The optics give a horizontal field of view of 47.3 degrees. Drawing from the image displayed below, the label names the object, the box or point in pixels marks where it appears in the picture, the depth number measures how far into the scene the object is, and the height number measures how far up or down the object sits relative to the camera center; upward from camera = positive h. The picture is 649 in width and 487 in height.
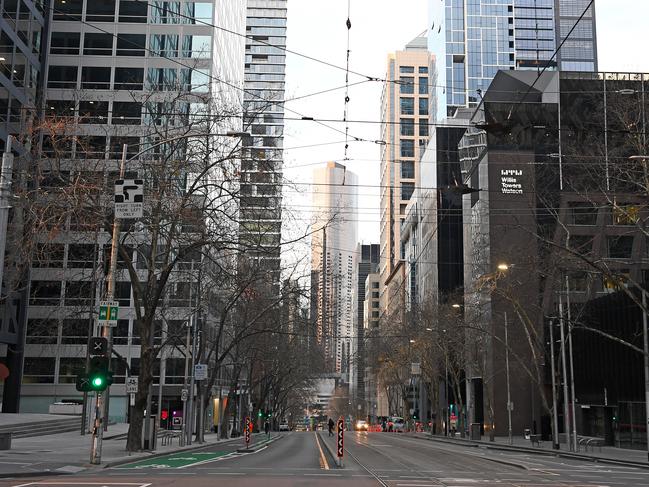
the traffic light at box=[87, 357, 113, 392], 21.27 +0.03
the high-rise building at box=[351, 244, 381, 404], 108.59 +0.39
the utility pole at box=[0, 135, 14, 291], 18.48 +4.46
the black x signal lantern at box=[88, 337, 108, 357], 21.77 +0.79
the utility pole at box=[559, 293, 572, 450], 42.86 -0.25
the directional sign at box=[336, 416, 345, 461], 23.76 -1.88
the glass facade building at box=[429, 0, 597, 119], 149.38 +69.82
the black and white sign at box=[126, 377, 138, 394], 34.72 -0.51
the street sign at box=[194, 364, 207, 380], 41.84 +0.22
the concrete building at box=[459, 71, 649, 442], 32.97 +7.74
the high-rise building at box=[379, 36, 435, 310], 162.25 +53.13
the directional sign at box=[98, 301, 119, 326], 22.39 +1.79
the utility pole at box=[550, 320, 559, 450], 44.84 -2.51
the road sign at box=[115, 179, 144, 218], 22.05 +5.14
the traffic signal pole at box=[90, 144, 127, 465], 21.72 +0.70
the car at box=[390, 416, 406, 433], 106.44 -6.39
